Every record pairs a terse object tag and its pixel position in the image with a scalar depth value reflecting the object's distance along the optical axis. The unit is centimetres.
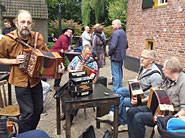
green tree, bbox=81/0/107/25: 2462
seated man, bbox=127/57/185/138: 262
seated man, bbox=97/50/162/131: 323
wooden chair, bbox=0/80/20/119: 333
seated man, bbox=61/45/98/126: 404
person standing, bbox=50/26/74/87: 564
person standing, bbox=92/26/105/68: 730
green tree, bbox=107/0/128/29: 2466
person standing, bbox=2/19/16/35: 703
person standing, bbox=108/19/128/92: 538
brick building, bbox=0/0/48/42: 1638
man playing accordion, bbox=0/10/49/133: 263
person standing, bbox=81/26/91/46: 901
